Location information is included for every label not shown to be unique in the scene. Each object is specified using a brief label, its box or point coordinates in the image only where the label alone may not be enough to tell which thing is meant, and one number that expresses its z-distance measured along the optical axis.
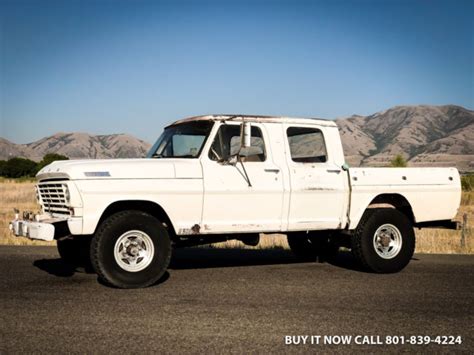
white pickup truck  6.77
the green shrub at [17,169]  94.81
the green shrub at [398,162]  55.88
